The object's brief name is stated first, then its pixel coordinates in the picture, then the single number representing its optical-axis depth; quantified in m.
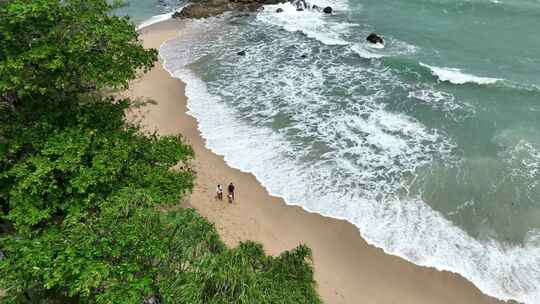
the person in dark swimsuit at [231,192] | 20.35
